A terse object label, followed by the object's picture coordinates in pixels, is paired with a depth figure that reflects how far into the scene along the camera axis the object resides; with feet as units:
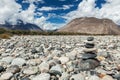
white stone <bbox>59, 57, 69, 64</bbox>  10.04
